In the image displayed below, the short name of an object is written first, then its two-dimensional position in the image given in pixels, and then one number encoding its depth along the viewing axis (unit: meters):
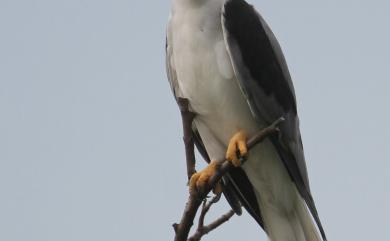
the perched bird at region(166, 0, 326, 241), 10.42
